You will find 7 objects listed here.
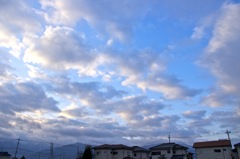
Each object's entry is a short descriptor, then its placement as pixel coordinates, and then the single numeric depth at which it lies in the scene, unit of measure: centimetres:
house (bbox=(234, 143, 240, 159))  5458
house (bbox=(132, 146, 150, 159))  7281
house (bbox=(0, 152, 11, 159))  7180
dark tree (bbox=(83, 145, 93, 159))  6250
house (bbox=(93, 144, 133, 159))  6869
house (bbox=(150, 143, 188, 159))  6303
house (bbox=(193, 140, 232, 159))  5694
